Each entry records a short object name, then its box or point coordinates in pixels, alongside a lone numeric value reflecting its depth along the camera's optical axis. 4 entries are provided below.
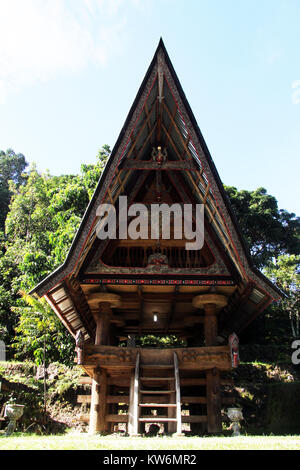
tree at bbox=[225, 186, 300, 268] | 34.12
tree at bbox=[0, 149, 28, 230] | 43.21
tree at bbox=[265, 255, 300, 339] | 27.20
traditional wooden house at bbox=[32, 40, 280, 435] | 9.86
